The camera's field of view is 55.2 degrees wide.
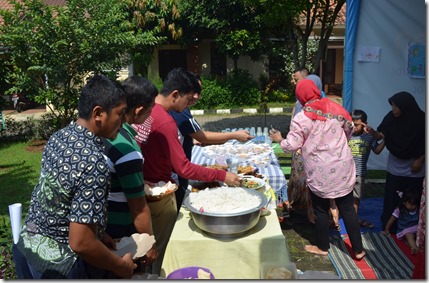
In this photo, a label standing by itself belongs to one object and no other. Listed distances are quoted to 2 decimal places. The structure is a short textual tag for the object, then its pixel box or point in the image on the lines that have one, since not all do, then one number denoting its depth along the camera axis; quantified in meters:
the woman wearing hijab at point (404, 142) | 3.94
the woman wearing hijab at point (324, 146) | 3.50
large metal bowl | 2.36
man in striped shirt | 2.07
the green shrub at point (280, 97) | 16.45
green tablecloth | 2.47
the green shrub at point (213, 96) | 15.55
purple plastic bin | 2.13
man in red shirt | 2.74
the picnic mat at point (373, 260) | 3.59
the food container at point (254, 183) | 3.03
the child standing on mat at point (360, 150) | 4.43
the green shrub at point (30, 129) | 10.77
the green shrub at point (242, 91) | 15.92
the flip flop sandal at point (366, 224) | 4.55
